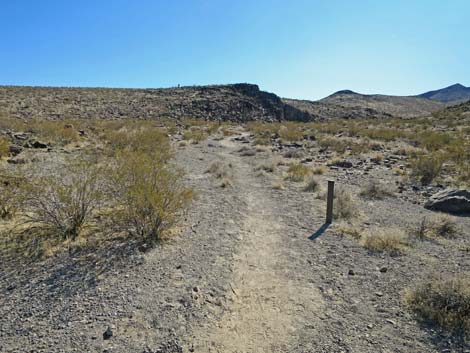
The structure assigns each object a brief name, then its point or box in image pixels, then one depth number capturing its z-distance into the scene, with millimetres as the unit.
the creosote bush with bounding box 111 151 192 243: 5617
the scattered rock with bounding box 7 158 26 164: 10869
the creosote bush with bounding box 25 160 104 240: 5516
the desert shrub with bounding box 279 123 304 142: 24195
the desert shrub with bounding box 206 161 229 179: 11922
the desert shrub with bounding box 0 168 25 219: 6000
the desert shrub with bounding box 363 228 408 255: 5863
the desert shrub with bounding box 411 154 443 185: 11852
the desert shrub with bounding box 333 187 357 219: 7867
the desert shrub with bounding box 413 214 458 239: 6648
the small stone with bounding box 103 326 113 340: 3451
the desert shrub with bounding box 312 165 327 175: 13078
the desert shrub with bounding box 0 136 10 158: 11305
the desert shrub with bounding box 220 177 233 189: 10562
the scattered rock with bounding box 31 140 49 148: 14133
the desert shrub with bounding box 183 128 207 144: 22984
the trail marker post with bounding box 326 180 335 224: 7279
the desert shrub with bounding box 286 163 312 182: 12014
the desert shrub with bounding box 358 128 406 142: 23781
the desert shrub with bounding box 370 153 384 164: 15552
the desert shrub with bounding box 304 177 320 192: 10555
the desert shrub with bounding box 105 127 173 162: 15767
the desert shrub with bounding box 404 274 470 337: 3629
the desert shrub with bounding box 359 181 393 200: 9875
